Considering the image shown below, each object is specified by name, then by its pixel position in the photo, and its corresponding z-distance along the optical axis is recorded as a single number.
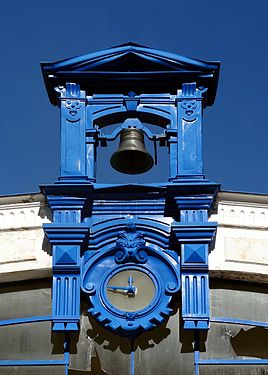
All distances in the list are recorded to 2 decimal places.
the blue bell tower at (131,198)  13.33
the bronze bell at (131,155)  14.07
